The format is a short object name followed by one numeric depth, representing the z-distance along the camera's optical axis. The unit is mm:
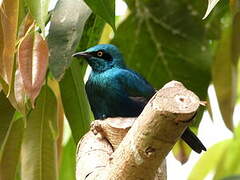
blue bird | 8539
